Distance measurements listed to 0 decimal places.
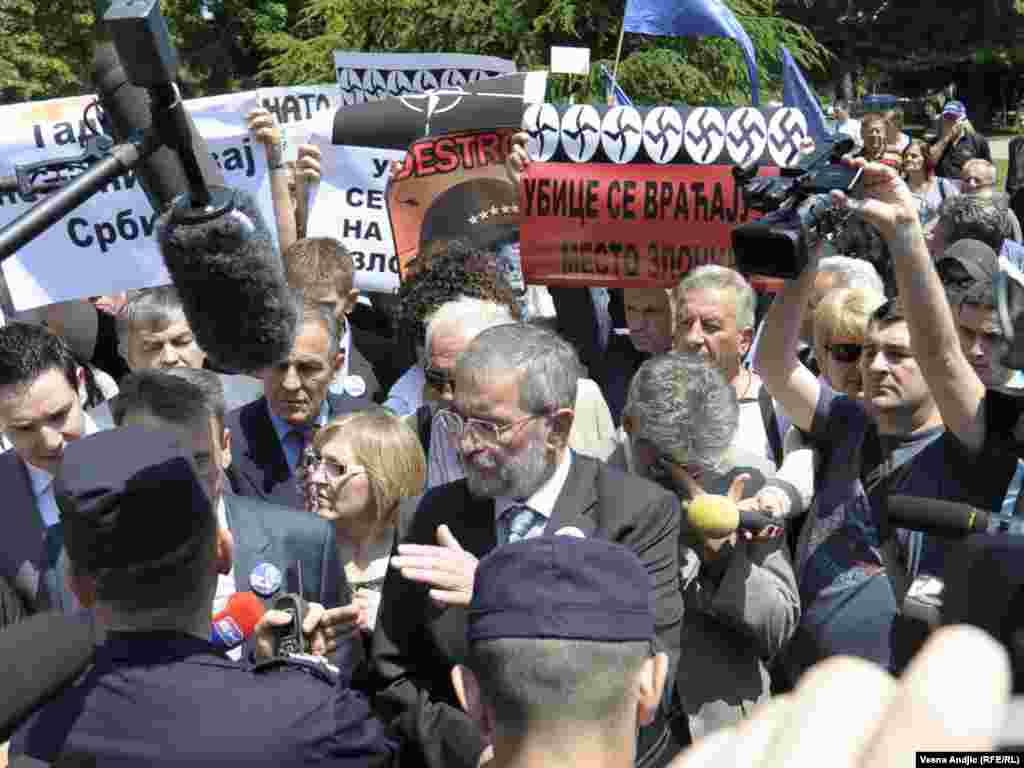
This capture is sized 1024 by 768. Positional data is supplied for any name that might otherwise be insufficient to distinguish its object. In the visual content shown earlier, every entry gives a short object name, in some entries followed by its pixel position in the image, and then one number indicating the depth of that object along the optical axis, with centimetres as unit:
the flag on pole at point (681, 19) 714
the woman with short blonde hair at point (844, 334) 453
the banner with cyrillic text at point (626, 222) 551
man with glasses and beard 308
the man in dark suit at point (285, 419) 442
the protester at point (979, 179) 991
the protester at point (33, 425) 372
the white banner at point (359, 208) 633
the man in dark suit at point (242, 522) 329
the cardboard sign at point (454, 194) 604
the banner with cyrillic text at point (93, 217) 565
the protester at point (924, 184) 985
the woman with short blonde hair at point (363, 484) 393
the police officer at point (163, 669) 230
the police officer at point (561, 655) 197
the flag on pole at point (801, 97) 725
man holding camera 317
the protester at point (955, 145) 1222
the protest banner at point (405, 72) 709
